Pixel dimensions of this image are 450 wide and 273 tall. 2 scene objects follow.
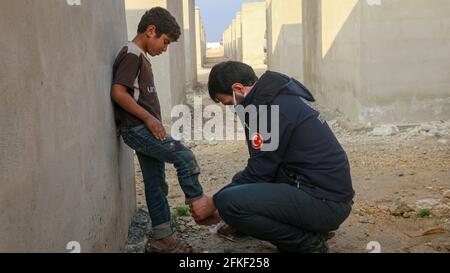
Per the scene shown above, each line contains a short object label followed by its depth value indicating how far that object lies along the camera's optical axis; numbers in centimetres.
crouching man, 258
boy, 295
